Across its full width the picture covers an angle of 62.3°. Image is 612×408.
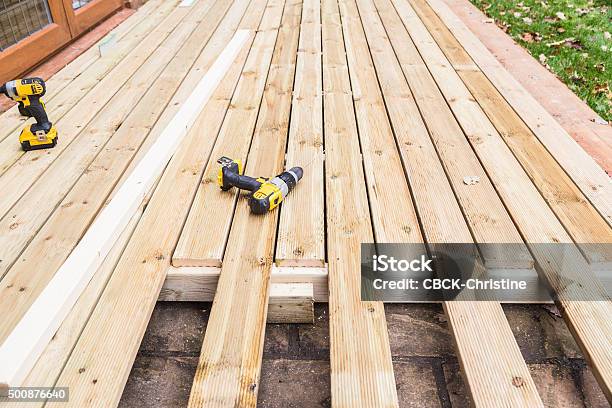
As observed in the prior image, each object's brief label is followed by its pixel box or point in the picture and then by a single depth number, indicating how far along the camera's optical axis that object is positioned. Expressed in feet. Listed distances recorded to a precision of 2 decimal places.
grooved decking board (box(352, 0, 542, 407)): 4.27
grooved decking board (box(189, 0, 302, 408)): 4.24
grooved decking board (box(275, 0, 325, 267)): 5.60
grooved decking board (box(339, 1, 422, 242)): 5.94
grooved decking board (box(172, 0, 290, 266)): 5.58
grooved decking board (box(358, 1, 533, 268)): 5.85
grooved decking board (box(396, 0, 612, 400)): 4.64
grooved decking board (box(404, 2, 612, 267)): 5.82
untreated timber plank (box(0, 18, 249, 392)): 4.39
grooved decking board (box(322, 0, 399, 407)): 4.29
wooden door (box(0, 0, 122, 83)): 10.34
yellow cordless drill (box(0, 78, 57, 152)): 7.11
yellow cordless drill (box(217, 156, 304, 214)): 6.00
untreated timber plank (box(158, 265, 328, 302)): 5.36
